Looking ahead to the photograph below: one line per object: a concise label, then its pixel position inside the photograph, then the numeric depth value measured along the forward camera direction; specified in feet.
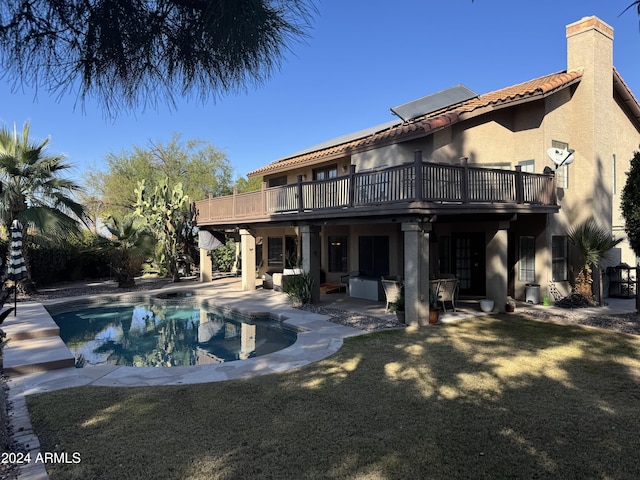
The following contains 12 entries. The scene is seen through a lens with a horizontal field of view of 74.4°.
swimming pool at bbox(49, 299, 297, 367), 31.71
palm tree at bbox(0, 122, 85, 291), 49.47
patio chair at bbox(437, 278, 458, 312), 39.30
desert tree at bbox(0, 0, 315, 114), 10.50
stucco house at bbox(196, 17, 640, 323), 34.73
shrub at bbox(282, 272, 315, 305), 45.60
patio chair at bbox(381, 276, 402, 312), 39.63
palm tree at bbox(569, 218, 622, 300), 42.09
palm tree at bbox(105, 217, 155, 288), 61.31
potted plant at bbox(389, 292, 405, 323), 35.50
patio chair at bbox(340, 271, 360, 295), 53.11
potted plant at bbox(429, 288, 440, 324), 35.09
